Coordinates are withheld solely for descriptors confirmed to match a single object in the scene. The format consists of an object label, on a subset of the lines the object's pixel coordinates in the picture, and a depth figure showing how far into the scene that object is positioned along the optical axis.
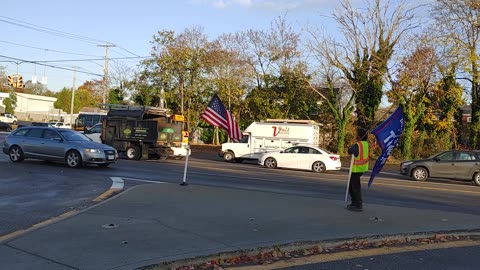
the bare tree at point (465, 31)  32.19
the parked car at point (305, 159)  24.28
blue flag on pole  10.76
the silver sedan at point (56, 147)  17.80
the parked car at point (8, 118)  70.75
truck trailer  25.05
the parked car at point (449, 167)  21.25
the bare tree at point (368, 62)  35.41
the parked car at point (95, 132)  28.45
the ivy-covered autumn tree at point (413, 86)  32.50
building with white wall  116.94
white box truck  27.97
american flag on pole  13.03
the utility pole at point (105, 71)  53.11
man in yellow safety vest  10.23
